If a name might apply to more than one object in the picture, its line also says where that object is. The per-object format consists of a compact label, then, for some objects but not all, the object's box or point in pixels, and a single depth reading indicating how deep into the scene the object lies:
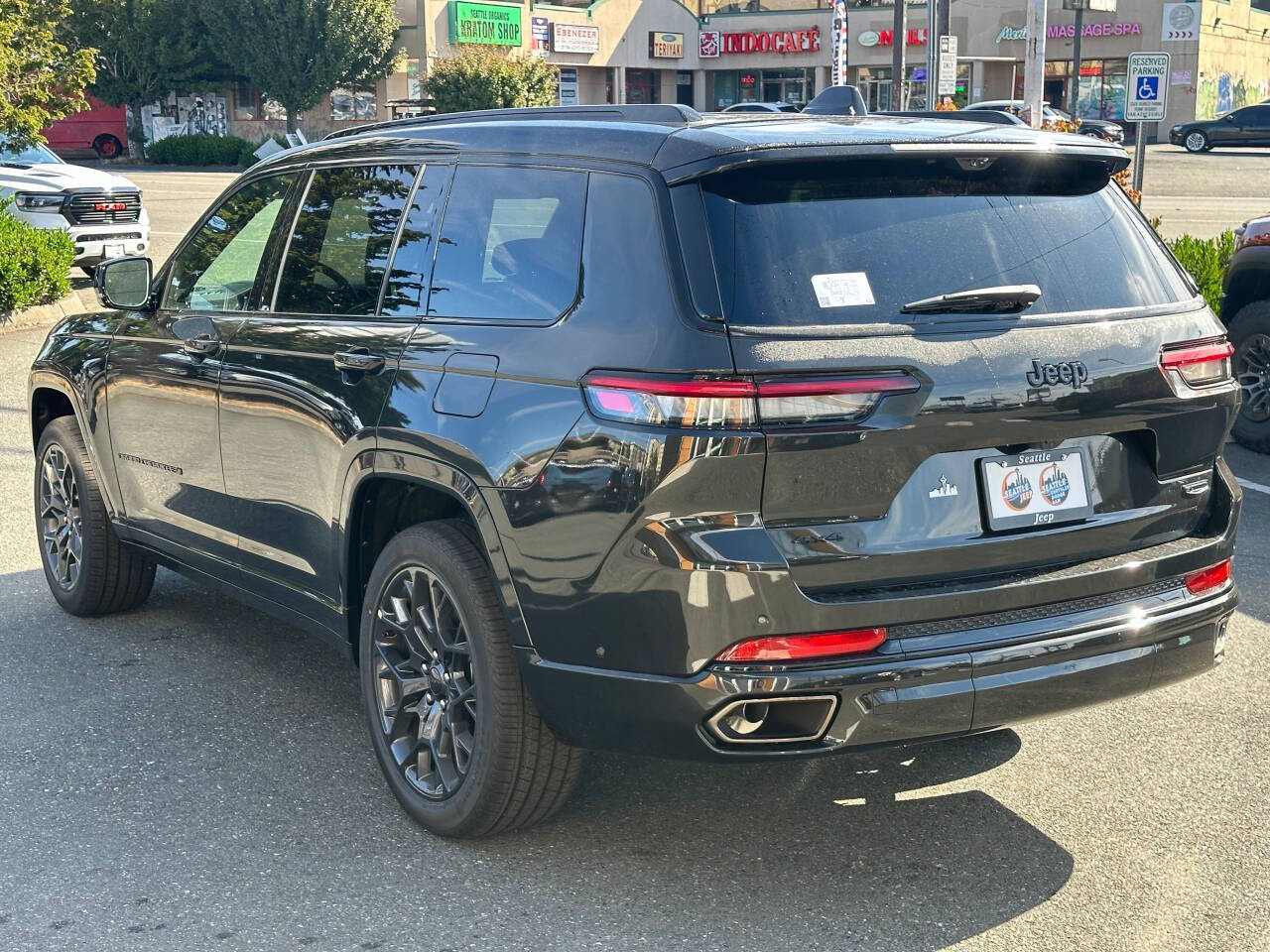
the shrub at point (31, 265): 14.03
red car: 55.88
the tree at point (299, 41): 51.72
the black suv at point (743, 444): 3.34
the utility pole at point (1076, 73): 51.83
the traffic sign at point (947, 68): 19.05
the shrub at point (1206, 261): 11.25
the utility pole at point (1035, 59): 15.48
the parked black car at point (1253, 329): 9.16
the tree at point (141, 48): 51.94
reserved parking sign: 17.78
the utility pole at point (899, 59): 24.95
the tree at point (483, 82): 45.72
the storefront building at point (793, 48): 59.15
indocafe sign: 66.44
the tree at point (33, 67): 15.62
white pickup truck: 17.38
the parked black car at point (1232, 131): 48.81
